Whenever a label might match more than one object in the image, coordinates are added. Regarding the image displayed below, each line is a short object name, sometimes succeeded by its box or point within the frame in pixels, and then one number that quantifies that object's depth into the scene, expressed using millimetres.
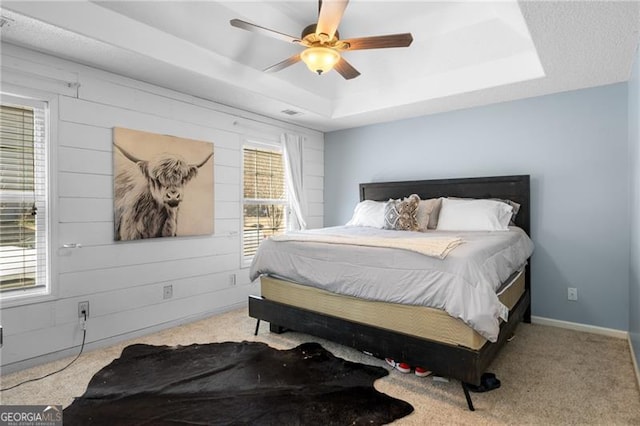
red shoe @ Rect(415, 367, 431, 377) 2297
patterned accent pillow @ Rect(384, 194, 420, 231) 3410
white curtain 4504
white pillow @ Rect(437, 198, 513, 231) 3193
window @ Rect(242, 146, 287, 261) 4125
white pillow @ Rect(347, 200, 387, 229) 3814
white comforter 1908
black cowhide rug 1884
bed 1954
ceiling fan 2121
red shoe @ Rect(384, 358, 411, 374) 2357
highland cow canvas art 2986
